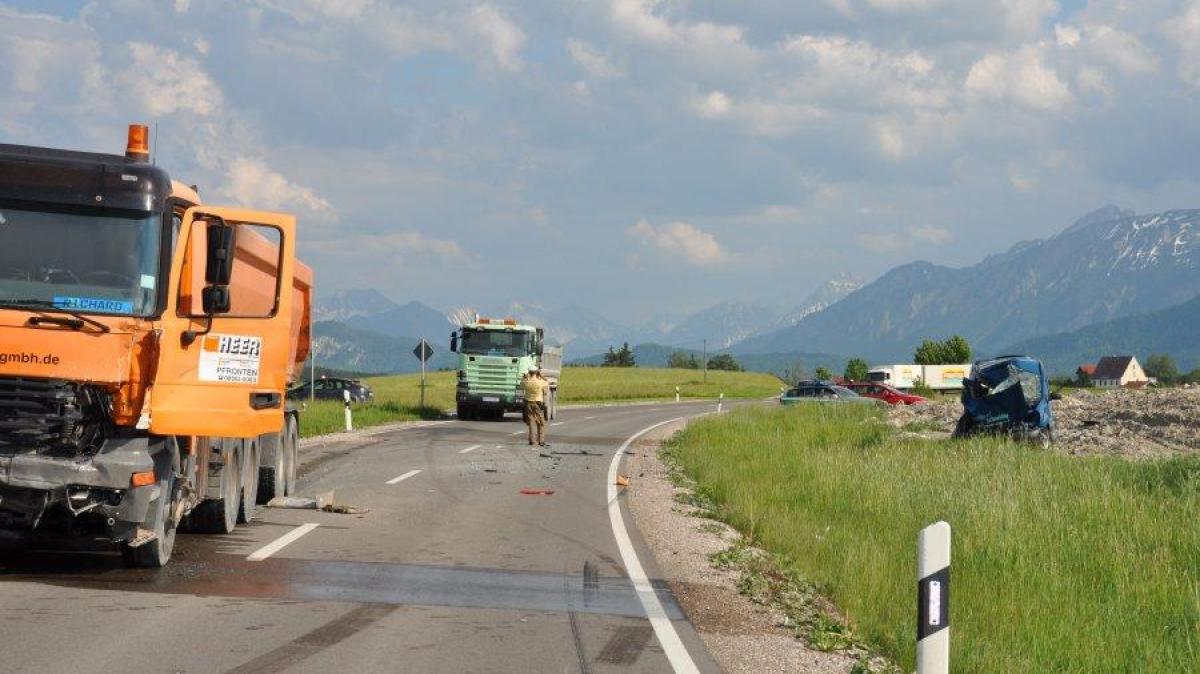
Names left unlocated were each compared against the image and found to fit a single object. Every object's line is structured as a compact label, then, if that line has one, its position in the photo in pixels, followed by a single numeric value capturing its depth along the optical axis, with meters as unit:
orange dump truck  9.30
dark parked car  53.58
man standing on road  29.22
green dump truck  41.16
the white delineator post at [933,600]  6.31
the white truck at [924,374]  122.06
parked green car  47.22
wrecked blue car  27.78
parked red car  51.50
